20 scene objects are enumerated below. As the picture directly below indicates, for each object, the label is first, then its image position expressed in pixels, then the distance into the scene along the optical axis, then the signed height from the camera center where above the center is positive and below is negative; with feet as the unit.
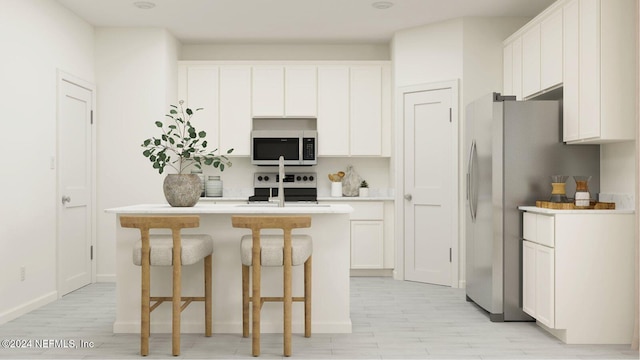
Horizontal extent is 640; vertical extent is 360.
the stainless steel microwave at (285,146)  21.15 +1.25
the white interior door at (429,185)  18.99 -0.19
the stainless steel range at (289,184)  21.89 -0.18
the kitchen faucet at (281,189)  13.25 -0.23
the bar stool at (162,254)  11.10 -1.48
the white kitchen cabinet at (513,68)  17.01 +3.47
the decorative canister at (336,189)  21.75 -0.37
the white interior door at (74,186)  16.98 -0.22
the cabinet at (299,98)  21.36 +3.09
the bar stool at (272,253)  11.03 -1.46
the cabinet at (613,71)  12.17 +2.34
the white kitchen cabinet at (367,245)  20.71 -2.41
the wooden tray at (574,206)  12.50 -0.60
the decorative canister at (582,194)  12.73 -0.33
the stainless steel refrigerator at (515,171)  13.82 +0.21
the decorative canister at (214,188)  21.44 -0.33
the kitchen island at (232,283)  12.80 -2.36
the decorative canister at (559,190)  13.09 -0.25
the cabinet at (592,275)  12.07 -2.04
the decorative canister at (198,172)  21.40 +0.28
